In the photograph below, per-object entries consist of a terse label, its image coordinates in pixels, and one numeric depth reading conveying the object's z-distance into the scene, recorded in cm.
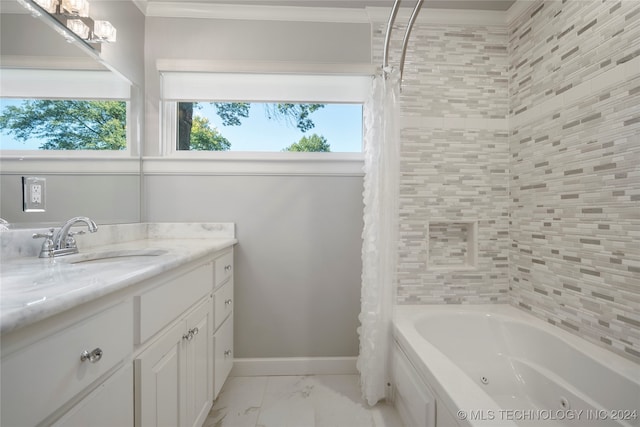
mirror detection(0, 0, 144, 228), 97
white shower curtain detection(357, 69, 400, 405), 144
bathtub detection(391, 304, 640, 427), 90
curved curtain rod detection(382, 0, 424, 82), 121
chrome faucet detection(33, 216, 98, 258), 99
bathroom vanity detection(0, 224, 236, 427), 46
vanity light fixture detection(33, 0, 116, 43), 111
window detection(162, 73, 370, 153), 177
